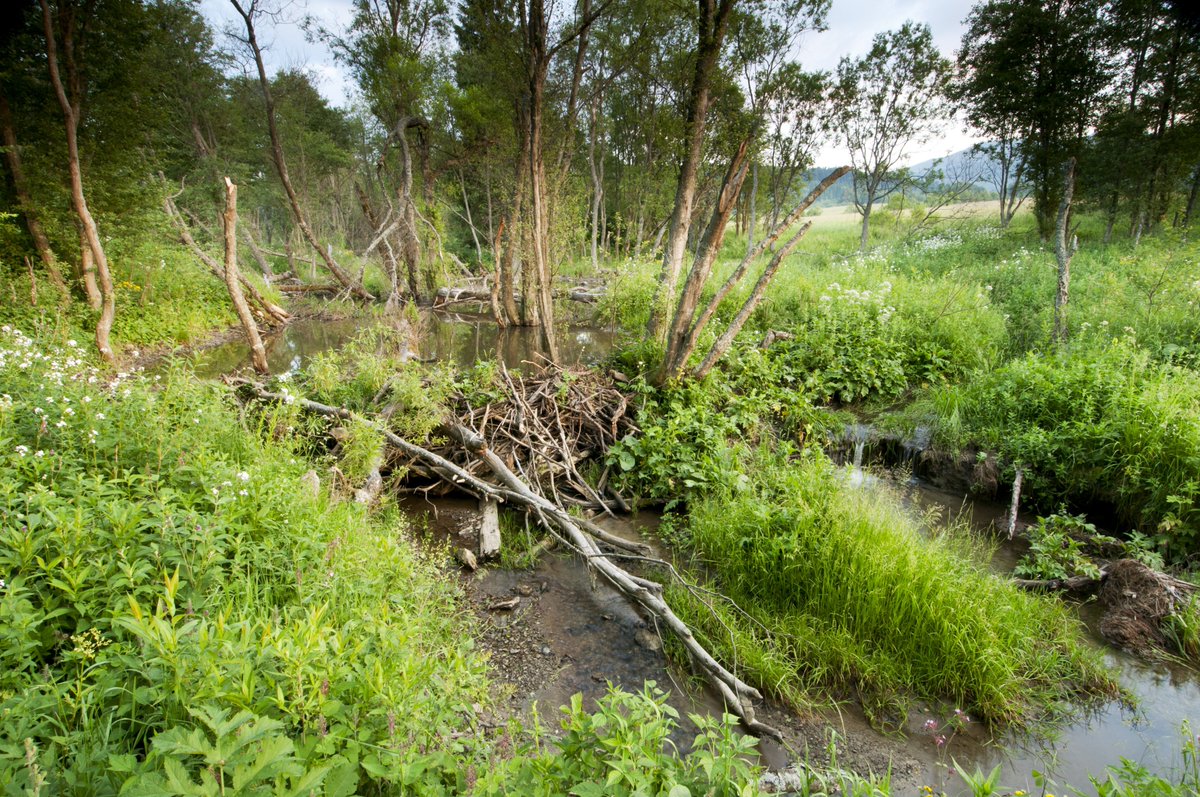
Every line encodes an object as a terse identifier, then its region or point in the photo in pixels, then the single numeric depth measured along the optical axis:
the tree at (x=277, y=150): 13.68
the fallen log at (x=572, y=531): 3.50
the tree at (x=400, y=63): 15.93
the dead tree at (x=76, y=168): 8.00
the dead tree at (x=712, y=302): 6.38
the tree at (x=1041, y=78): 19.31
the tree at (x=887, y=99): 25.48
